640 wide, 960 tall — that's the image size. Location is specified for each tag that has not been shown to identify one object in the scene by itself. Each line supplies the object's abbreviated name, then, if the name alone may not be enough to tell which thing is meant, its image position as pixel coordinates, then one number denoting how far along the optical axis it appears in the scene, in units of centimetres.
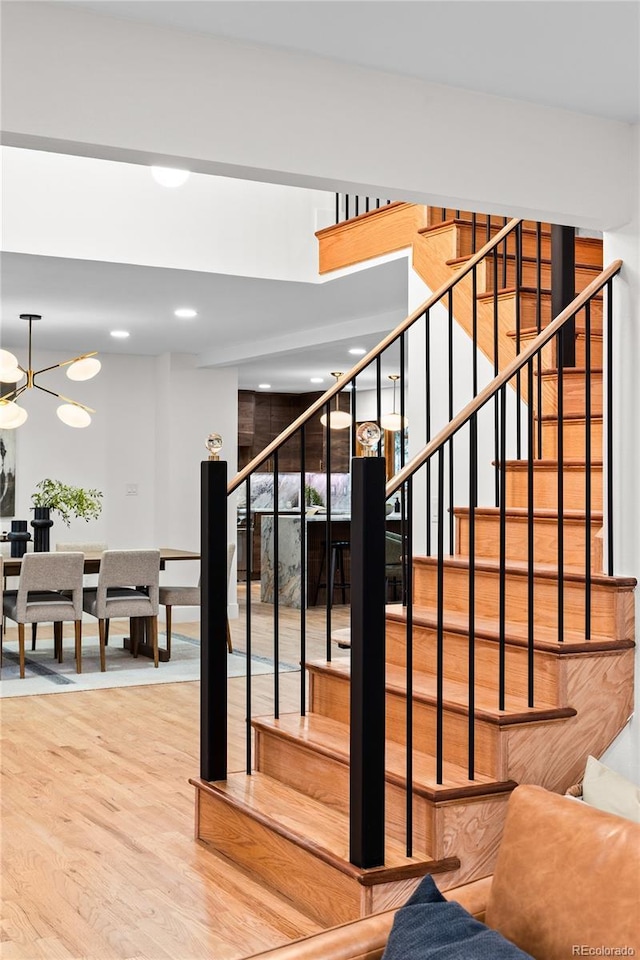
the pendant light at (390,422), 976
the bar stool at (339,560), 1109
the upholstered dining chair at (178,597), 755
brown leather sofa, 152
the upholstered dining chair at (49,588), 675
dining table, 704
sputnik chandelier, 658
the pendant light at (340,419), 1211
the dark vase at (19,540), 758
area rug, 659
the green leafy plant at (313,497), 1370
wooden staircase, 300
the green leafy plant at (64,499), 826
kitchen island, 1080
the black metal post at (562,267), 467
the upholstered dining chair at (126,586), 703
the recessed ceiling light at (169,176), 446
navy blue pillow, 148
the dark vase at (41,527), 765
